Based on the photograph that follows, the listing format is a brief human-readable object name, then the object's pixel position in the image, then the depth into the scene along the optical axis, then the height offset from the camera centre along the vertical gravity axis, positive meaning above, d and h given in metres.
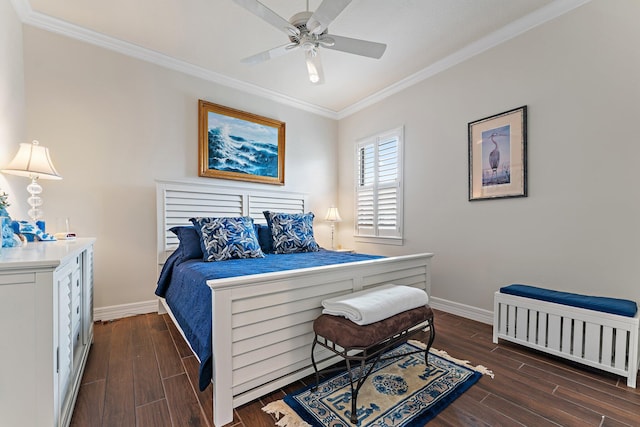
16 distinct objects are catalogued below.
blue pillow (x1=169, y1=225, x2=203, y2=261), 2.51 -0.30
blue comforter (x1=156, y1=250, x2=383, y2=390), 1.47 -0.51
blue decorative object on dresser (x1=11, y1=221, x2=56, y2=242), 1.68 -0.14
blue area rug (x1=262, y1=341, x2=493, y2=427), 1.39 -1.08
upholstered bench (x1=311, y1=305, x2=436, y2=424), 1.43 -0.69
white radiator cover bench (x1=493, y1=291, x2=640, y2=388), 1.69 -0.85
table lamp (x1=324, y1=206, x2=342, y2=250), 4.19 -0.04
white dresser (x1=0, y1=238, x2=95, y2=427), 1.01 -0.51
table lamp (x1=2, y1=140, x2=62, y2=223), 1.88 +0.31
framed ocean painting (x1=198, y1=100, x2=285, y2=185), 3.30 +0.89
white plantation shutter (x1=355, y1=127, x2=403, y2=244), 3.64 +0.36
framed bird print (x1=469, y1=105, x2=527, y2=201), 2.49 +0.57
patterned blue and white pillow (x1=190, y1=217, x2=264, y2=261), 2.44 -0.26
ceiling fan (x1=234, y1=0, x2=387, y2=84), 1.67 +1.27
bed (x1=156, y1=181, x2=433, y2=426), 1.39 -0.61
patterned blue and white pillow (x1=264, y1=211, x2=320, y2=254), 2.96 -0.24
